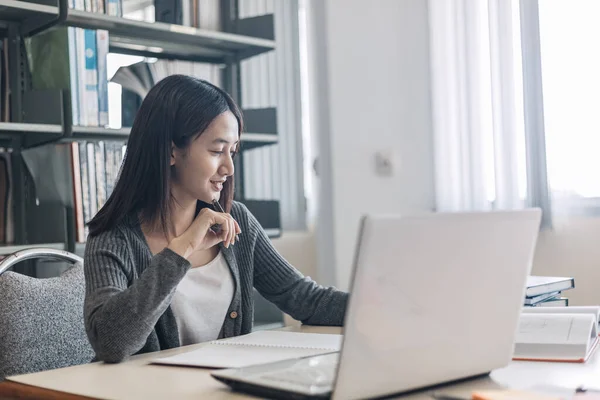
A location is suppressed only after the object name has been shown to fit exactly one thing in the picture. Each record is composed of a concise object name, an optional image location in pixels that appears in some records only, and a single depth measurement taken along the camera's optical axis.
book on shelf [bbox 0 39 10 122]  2.21
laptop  0.75
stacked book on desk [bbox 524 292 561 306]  1.40
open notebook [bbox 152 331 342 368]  1.08
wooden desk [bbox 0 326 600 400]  0.91
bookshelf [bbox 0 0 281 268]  2.16
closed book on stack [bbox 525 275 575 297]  1.39
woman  1.41
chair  1.37
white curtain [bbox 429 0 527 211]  2.76
